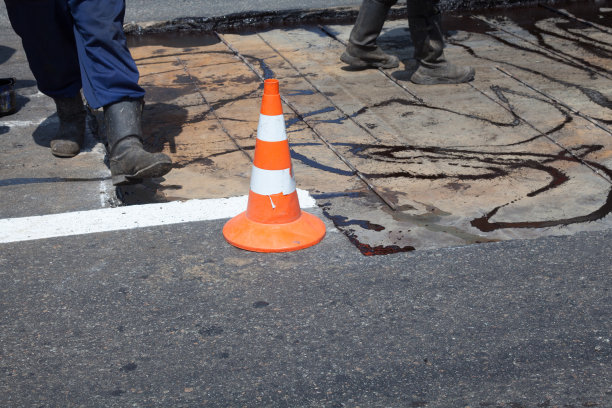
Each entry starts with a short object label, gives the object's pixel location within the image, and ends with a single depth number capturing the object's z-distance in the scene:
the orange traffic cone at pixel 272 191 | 5.86
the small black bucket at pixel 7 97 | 8.48
